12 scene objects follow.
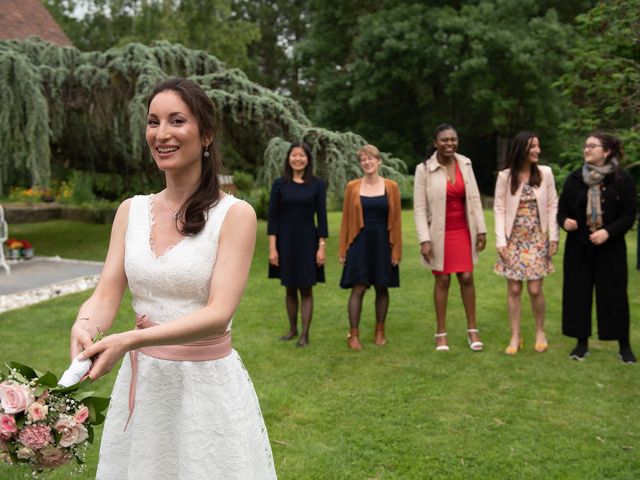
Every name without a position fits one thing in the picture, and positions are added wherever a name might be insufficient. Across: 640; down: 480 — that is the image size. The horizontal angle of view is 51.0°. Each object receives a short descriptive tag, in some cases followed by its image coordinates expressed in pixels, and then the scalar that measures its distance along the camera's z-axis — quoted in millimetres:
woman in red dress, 5707
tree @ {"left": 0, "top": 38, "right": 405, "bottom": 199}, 10211
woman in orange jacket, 5945
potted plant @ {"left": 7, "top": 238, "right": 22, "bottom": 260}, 10398
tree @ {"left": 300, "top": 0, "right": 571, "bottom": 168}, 25094
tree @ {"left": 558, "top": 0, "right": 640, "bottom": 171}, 8273
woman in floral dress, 5617
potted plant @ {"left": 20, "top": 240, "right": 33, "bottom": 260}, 10523
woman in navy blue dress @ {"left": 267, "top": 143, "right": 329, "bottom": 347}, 5977
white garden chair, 9172
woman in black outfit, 5406
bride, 2018
